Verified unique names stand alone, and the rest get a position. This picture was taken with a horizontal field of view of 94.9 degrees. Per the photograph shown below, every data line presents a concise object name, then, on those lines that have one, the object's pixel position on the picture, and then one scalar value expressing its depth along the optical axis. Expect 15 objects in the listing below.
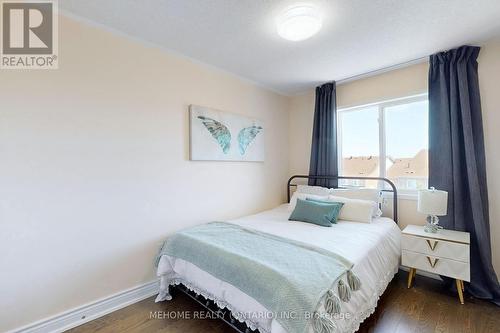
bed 1.44
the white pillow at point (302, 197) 2.97
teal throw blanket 1.23
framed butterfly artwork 2.63
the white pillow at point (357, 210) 2.58
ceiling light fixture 1.74
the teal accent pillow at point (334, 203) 2.58
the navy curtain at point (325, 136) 3.31
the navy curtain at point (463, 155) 2.17
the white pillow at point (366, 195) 2.75
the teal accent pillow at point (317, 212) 2.52
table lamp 2.17
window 2.75
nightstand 2.04
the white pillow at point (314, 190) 3.17
